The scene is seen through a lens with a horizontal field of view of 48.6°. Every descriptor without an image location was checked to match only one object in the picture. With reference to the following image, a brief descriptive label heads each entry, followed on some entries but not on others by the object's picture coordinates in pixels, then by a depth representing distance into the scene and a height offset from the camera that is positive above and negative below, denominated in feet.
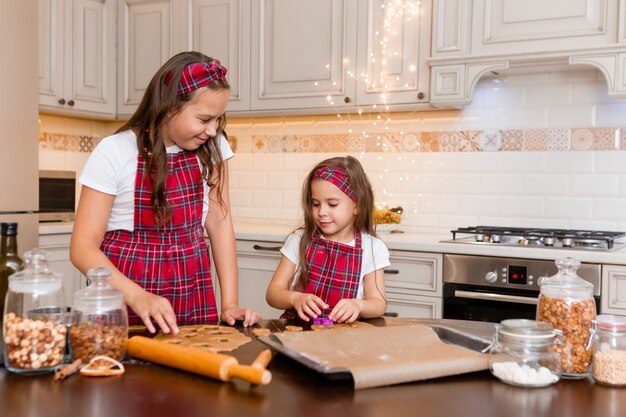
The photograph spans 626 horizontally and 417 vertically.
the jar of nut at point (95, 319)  3.70 -0.71
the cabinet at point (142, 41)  12.55 +2.72
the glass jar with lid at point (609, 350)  3.64 -0.83
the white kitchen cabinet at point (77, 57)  12.09 +2.36
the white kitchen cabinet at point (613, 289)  8.38 -1.14
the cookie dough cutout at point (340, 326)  4.82 -0.96
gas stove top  8.96 -0.58
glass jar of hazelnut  3.57 -0.70
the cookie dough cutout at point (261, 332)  4.54 -0.94
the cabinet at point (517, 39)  9.12 +2.15
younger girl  6.75 -0.56
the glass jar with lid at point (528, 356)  3.60 -0.87
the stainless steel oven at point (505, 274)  8.79 -1.03
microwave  11.98 -0.17
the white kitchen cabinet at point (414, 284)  9.48 -1.27
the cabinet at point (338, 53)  10.55 +2.20
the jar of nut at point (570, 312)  3.79 -0.66
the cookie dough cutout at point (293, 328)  4.71 -0.95
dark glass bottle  3.95 -0.42
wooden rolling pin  3.38 -0.89
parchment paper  3.52 -0.89
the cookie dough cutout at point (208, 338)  4.11 -0.93
